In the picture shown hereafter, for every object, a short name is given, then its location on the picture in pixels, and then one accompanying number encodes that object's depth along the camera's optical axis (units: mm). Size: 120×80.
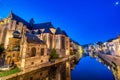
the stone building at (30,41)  15457
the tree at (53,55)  23102
